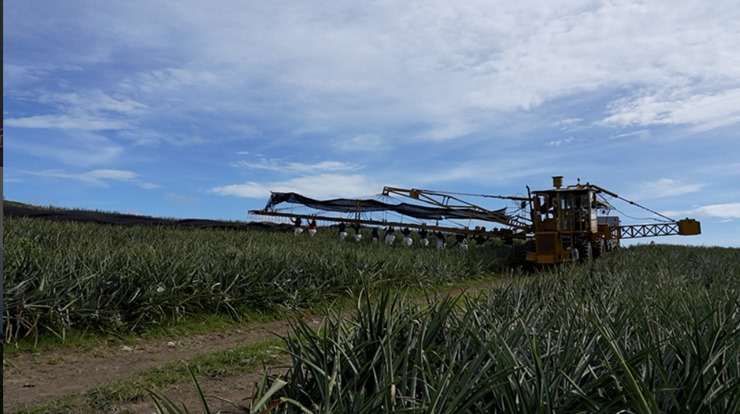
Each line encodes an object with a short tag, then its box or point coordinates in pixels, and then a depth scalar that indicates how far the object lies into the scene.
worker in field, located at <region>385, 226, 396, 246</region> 17.55
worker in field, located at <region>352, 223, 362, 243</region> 16.97
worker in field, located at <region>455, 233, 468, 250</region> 17.45
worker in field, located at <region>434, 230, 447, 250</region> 16.97
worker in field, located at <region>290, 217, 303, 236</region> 17.71
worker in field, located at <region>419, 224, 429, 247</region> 17.88
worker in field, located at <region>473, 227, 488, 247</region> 18.47
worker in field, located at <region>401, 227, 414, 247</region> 17.17
